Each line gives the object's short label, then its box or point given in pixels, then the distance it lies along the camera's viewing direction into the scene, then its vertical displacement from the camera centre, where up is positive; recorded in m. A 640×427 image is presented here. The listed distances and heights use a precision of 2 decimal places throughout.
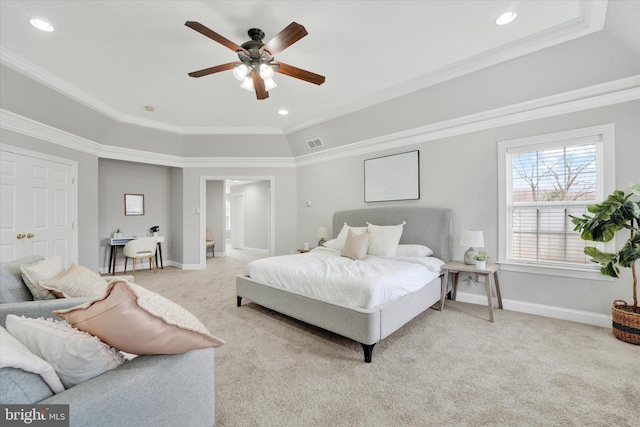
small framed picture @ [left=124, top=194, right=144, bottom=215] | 5.97 +0.19
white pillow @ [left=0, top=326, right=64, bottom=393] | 0.77 -0.44
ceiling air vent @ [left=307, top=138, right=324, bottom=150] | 5.27 +1.36
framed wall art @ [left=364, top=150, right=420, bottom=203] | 4.20 +0.57
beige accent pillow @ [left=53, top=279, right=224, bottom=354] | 0.99 -0.41
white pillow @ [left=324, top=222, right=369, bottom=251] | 4.04 -0.38
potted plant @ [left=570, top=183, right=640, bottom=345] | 2.38 -0.23
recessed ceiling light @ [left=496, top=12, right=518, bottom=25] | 2.32 +1.69
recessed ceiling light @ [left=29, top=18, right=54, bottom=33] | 2.39 +1.68
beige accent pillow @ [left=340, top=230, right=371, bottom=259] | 3.54 -0.44
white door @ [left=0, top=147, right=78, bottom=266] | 3.58 +0.10
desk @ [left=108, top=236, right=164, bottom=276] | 5.46 -0.71
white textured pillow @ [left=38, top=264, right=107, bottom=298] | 1.80 -0.49
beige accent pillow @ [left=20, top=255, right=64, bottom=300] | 1.77 -0.42
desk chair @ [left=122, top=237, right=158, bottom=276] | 5.25 -0.71
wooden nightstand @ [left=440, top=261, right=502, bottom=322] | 3.01 -0.68
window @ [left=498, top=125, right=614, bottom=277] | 2.92 +0.24
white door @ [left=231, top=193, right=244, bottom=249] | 9.95 -0.31
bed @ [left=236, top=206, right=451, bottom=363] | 2.25 -0.86
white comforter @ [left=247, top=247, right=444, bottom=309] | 2.37 -0.63
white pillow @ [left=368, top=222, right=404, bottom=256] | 3.71 -0.38
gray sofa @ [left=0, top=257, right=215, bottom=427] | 0.80 -0.63
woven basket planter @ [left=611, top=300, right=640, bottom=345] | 2.40 -0.99
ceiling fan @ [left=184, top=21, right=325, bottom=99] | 2.33 +1.38
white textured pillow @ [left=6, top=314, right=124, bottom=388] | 0.92 -0.47
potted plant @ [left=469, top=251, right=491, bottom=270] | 3.18 -0.53
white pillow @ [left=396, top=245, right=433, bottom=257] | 3.62 -0.51
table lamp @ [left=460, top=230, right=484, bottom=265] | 3.22 -0.33
